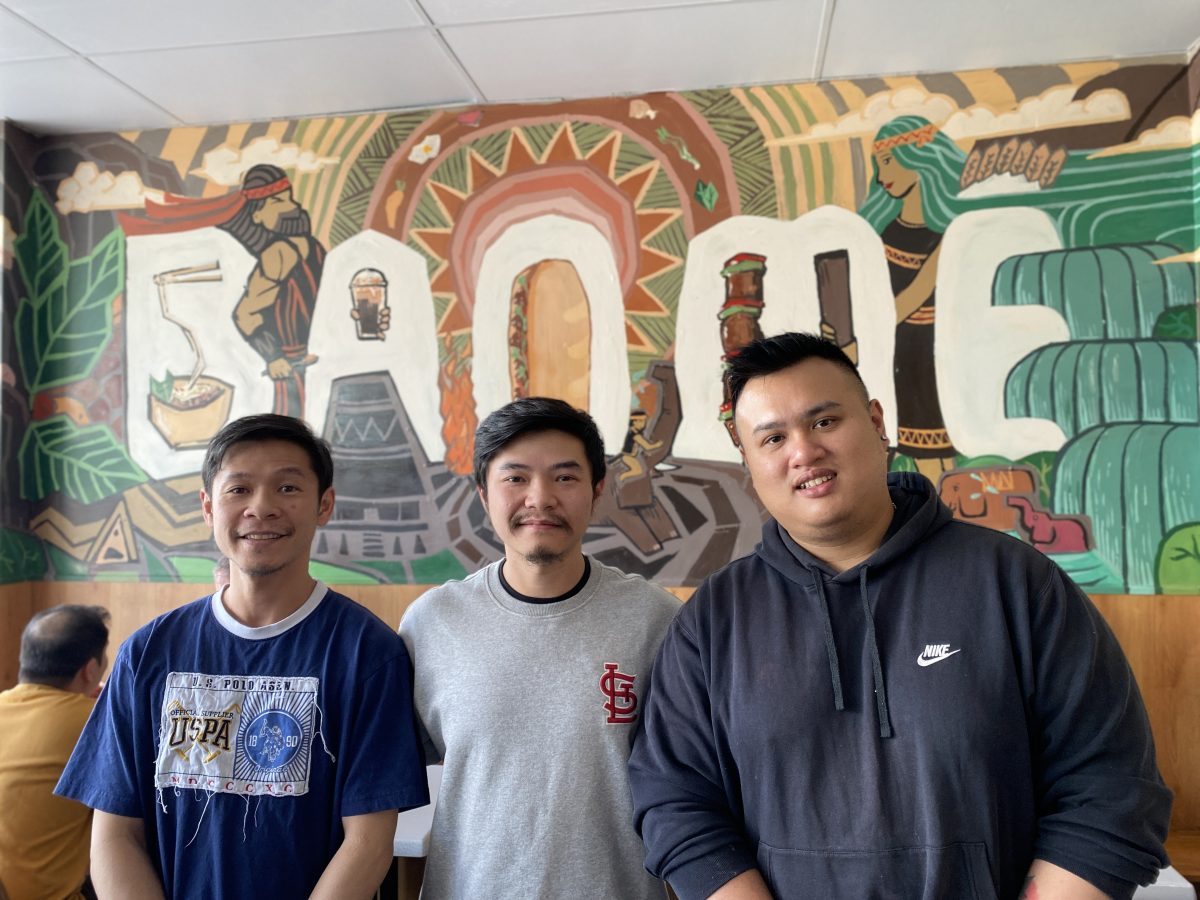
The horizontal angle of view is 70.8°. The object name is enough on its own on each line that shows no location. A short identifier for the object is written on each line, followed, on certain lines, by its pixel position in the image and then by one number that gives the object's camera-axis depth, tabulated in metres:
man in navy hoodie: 1.11
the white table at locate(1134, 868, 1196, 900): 1.91
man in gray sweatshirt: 1.35
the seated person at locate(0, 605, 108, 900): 1.96
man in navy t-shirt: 1.35
